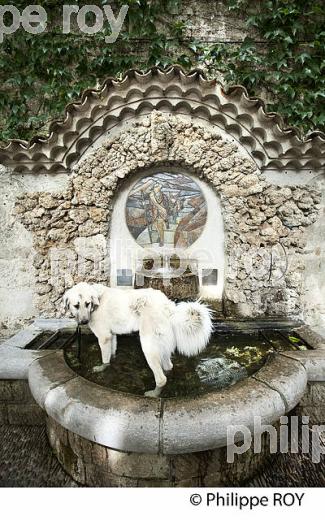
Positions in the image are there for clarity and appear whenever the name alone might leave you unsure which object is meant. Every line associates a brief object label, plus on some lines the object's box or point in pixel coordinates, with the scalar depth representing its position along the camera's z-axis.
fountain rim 2.01
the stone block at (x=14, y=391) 3.00
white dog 2.46
